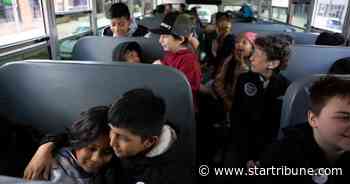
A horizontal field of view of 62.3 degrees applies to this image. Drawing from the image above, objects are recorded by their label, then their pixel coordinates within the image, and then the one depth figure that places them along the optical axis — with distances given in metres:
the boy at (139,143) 1.00
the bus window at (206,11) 6.72
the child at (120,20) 2.64
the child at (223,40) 3.24
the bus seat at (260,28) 3.56
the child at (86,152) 1.05
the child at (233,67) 2.31
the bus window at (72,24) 2.57
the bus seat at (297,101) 1.26
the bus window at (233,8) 6.63
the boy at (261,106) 1.58
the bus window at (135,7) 5.00
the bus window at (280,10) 4.84
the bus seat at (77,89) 1.40
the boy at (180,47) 1.87
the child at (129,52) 2.08
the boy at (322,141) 0.96
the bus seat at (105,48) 2.41
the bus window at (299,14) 4.00
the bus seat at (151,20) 4.35
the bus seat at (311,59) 2.20
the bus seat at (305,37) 3.02
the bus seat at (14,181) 0.50
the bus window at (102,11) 3.47
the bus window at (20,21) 1.90
